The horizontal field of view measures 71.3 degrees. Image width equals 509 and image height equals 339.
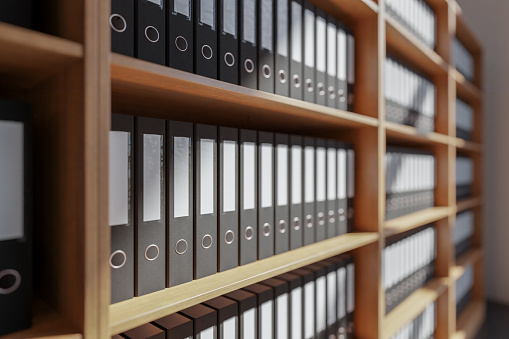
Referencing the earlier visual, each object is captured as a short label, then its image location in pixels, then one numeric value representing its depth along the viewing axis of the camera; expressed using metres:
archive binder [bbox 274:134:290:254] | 0.93
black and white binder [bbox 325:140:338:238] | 1.12
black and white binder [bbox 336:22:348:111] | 1.14
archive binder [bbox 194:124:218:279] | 0.74
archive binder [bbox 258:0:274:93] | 0.85
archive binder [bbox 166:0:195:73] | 0.67
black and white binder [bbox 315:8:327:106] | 1.04
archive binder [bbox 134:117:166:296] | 0.64
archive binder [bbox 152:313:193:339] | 0.70
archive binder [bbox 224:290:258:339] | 0.84
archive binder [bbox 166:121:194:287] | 0.69
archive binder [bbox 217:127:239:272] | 0.79
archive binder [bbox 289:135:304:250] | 0.98
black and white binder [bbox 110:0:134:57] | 0.59
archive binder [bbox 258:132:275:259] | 0.88
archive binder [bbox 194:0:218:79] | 0.71
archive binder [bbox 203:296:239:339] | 0.79
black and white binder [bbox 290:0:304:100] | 0.95
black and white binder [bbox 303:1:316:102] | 0.99
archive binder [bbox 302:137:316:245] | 1.02
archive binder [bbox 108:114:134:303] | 0.60
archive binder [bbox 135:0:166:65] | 0.62
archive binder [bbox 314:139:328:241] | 1.07
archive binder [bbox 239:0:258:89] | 0.81
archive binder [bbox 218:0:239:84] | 0.76
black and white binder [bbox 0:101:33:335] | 0.50
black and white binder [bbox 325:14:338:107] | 1.09
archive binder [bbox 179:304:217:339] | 0.74
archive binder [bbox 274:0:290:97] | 0.90
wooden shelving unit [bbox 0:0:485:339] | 0.51
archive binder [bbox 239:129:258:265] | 0.84
